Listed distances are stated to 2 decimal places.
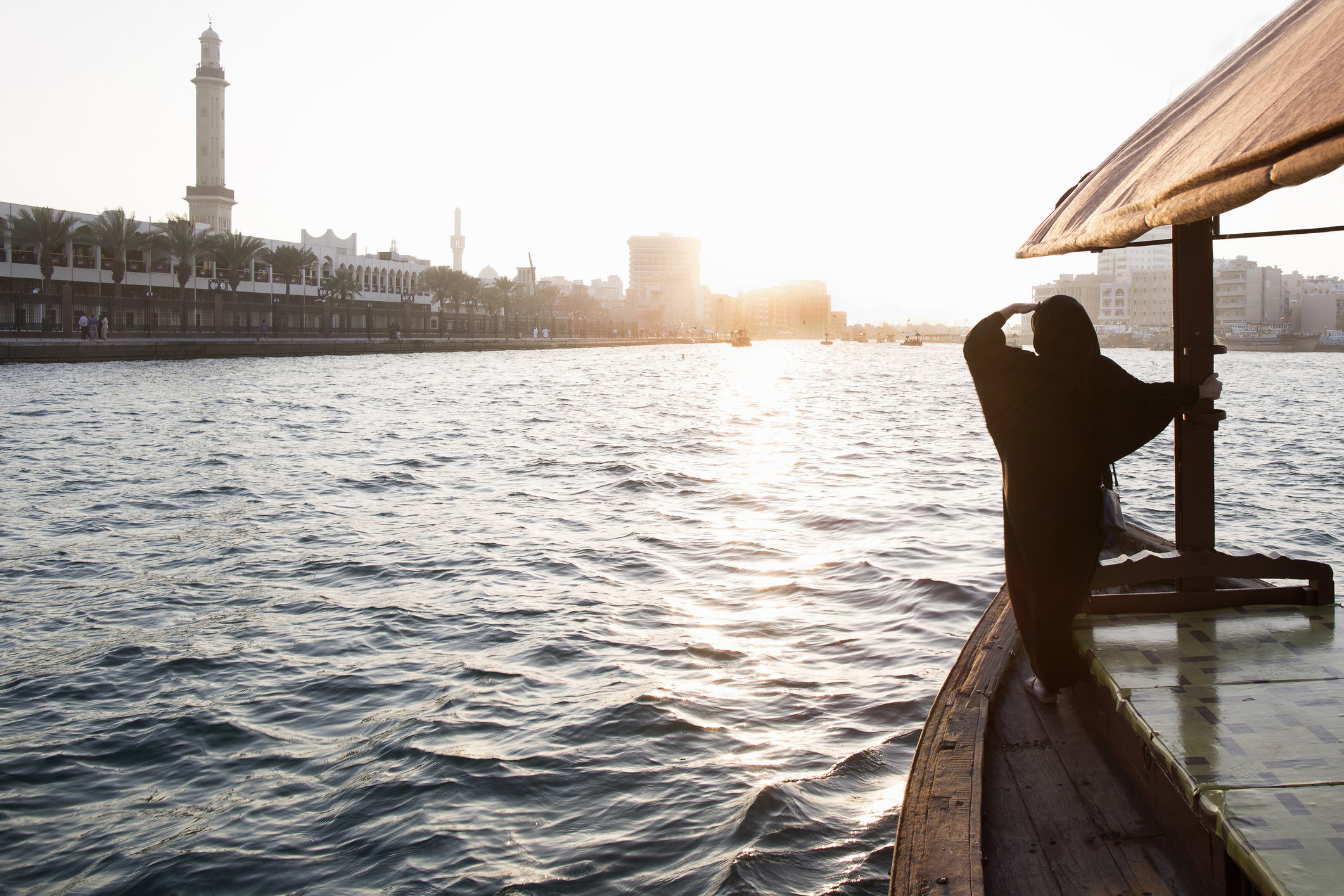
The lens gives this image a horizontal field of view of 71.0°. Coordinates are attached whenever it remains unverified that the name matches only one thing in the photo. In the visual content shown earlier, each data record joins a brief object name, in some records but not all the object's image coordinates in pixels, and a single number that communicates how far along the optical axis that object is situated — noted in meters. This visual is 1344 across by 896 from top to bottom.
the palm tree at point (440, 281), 85.00
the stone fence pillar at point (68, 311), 40.88
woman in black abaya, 3.39
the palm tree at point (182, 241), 56.50
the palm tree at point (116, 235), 54.66
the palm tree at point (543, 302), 108.19
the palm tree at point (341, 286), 72.00
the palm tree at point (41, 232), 50.22
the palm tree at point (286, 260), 68.12
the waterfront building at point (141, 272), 56.50
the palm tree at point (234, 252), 59.19
